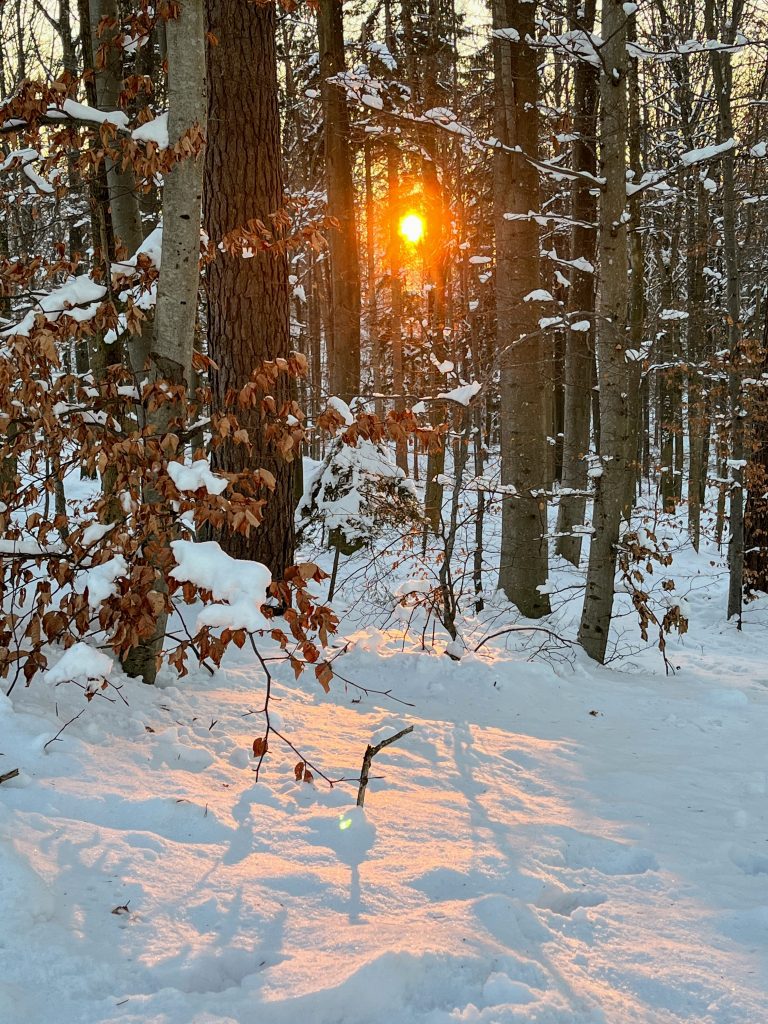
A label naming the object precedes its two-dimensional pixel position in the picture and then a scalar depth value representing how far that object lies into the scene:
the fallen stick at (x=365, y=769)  3.24
